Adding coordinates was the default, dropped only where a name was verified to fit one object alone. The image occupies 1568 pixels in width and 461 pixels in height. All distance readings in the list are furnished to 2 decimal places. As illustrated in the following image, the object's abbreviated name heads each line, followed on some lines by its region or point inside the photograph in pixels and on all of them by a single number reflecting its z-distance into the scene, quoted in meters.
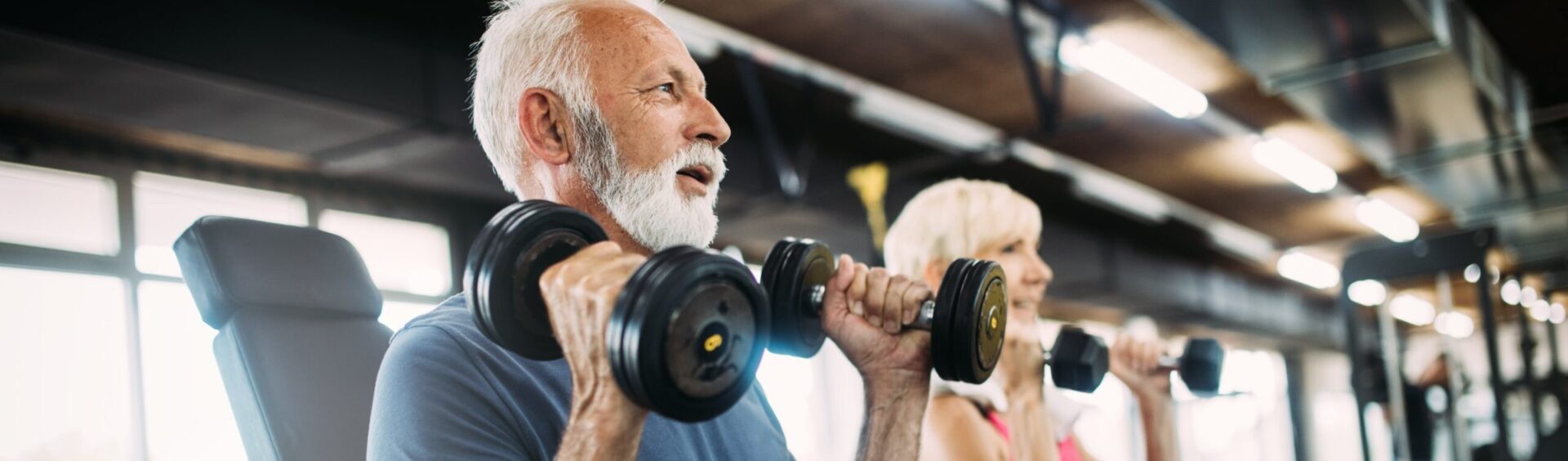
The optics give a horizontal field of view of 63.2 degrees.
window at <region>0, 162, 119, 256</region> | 5.22
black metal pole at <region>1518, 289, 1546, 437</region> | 6.12
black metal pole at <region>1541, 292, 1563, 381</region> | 7.49
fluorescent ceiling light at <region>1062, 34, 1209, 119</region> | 5.76
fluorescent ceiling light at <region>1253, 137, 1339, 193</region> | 8.23
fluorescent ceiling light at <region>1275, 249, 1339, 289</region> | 13.66
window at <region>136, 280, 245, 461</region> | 5.59
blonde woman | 2.29
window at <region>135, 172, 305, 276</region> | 5.79
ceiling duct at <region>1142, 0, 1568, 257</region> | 4.94
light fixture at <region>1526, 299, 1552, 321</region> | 8.84
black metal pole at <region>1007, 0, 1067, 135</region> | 5.62
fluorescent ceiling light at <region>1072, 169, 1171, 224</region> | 9.72
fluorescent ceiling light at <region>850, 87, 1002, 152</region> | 7.32
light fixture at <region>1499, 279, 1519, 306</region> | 7.18
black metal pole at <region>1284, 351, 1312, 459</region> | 18.89
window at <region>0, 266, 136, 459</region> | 4.98
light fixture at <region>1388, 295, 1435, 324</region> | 15.81
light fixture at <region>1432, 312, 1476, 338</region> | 18.52
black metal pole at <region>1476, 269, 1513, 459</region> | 4.60
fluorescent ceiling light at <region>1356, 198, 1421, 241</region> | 10.82
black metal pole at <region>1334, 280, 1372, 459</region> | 4.93
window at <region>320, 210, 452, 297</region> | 6.67
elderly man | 1.23
